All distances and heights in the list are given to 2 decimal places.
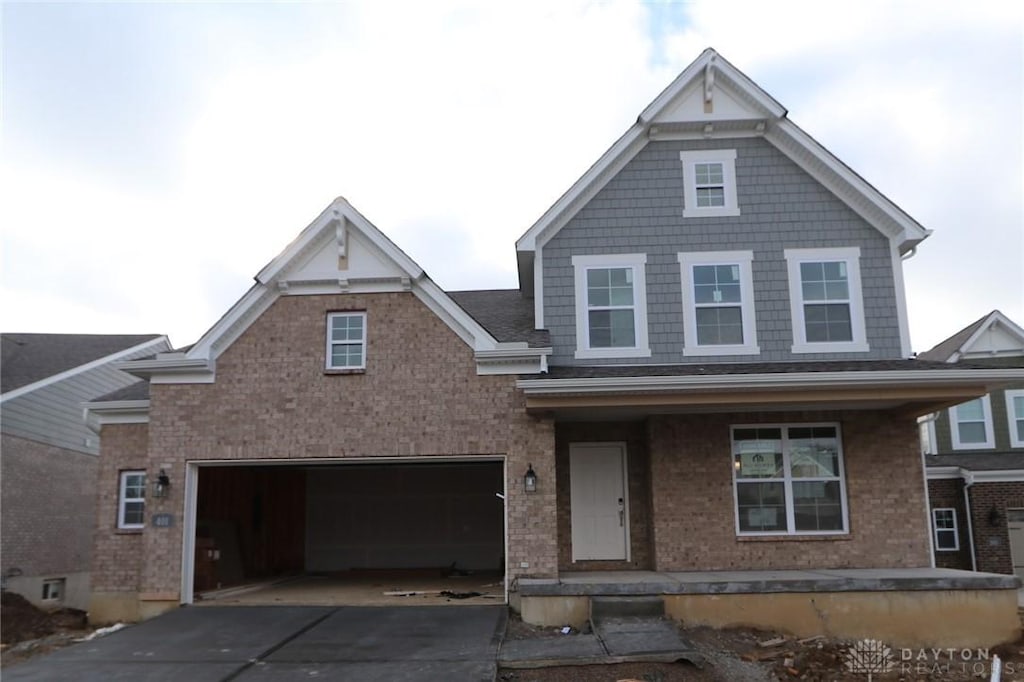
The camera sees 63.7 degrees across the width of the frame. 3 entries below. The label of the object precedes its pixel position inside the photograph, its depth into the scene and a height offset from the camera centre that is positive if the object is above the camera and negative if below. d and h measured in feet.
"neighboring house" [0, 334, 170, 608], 58.23 +3.23
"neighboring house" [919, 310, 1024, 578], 64.69 +1.89
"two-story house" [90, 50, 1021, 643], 39.11 +5.01
